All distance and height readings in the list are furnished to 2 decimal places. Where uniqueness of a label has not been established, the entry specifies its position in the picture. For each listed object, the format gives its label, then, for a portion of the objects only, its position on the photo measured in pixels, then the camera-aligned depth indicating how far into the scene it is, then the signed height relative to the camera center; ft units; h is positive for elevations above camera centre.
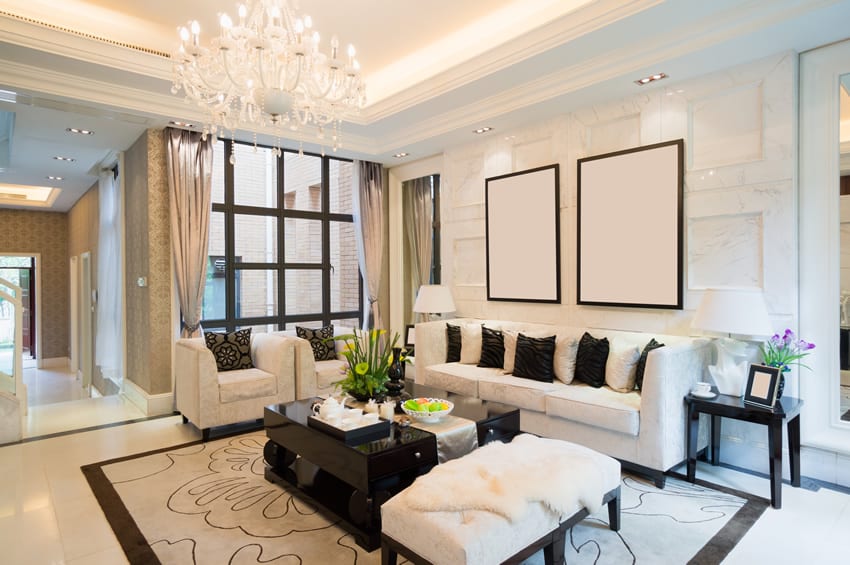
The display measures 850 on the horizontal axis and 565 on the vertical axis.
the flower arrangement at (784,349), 10.18 -1.50
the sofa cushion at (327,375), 15.62 -2.98
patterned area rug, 7.76 -4.31
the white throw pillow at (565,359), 13.09 -2.13
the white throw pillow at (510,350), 14.37 -2.06
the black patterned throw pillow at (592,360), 12.60 -2.08
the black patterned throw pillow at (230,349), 14.92 -2.07
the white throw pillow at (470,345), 15.74 -2.07
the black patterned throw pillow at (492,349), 15.01 -2.12
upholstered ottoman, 5.92 -2.95
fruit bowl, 9.54 -2.55
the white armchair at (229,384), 13.19 -2.87
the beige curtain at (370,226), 21.06 +2.39
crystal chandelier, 9.33 +4.26
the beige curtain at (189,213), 15.85 +2.28
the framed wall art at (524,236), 15.33 +1.45
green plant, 10.52 -1.97
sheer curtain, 19.44 +0.04
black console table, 9.29 -2.76
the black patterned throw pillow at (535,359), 13.30 -2.16
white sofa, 10.16 -2.90
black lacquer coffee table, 7.95 -3.14
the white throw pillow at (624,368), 11.92 -2.16
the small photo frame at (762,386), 9.70 -2.16
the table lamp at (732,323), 10.19 -0.94
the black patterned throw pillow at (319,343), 16.96 -2.13
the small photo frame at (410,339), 19.72 -2.33
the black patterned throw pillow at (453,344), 16.17 -2.09
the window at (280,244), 17.61 +1.49
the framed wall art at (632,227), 12.55 +1.41
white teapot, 9.01 -2.36
